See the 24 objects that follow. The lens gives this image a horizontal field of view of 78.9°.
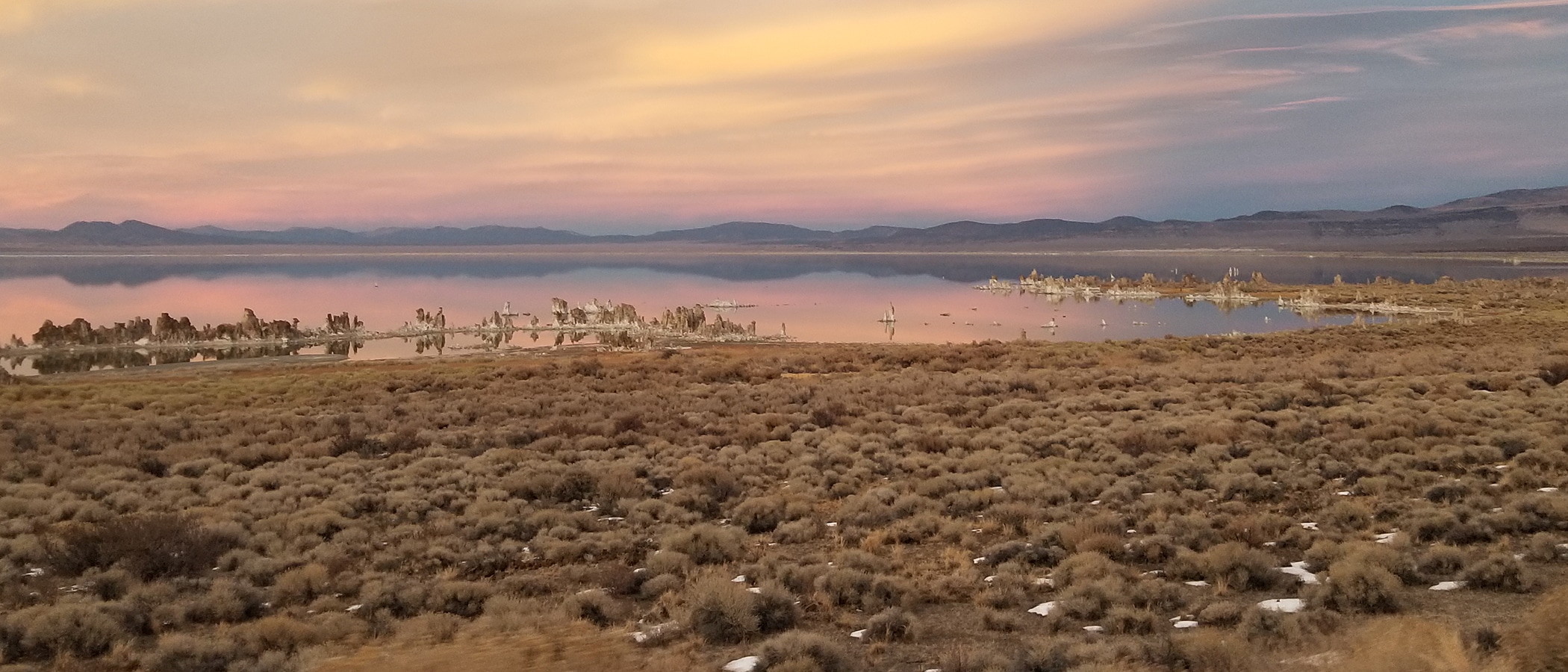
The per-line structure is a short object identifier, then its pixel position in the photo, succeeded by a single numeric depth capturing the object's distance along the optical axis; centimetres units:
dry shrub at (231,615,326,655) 716
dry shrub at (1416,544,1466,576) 808
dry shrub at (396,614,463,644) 737
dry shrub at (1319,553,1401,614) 722
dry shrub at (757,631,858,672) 652
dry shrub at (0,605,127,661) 704
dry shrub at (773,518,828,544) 1051
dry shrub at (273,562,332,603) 851
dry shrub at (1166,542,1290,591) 805
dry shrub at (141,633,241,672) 666
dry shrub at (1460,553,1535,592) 755
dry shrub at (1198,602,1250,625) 707
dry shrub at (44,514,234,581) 898
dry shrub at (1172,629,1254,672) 597
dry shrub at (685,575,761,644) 739
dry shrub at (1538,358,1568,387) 2052
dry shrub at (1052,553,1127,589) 827
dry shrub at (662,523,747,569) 967
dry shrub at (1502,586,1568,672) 529
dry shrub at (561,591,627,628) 790
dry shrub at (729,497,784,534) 1118
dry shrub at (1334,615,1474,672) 514
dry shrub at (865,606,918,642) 730
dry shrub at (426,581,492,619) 816
